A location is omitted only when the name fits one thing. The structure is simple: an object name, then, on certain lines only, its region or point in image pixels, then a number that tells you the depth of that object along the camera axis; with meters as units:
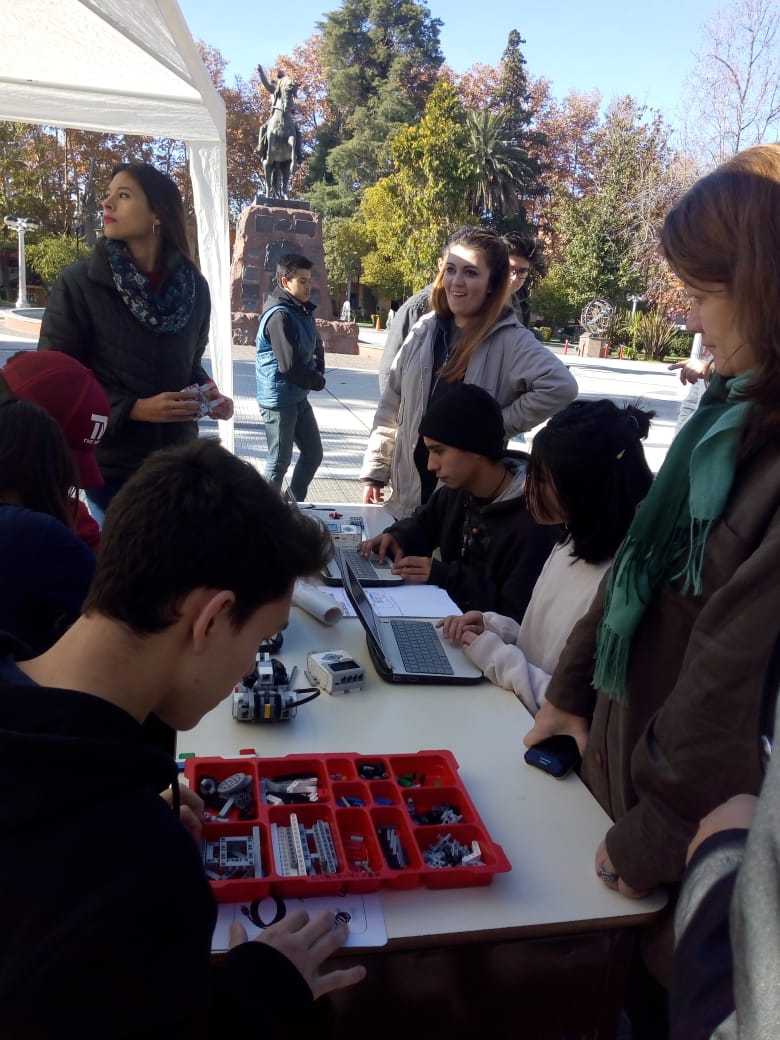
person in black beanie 2.48
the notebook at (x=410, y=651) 1.87
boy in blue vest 5.16
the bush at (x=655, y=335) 22.42
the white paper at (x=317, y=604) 2.18
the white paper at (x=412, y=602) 2.28
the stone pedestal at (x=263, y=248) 16.42
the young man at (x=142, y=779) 0.78
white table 1.16
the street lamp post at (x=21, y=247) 22.81
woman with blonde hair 3.23
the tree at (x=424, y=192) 24.94
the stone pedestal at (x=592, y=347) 22.81
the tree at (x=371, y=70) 35.62
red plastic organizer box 1.16
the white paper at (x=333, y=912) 1.09
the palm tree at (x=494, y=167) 29.62
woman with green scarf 1.13
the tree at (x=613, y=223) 25.52
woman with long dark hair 2.89
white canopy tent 3.65
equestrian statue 17.39
